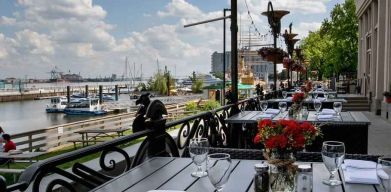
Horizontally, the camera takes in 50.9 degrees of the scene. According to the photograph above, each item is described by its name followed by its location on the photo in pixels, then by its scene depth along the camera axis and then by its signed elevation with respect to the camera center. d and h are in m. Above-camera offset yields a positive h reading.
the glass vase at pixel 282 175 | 1.87 -0.42
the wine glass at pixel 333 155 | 2.22 -0.40
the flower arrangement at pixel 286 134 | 1.92 -0.25
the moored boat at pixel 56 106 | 67.94 -3.77
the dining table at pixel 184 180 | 2.25 -0.58
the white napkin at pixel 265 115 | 6.10 -0.50
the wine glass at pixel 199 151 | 2.47 -0.41
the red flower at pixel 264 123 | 2.07 -0.21
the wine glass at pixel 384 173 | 1.84 -0.42
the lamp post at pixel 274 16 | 10.09 +1.66
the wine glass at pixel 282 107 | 6.79 -0.41
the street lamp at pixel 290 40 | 16.08 +1.65
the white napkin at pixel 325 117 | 5.75 -0.50
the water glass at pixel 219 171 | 2.01 -0.43
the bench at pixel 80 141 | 12.62 -1.86
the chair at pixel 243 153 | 3.27 -0.57
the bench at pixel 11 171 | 7.98 -1.72
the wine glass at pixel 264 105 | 6.87 -0.38
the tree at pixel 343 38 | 34.44 +3.71
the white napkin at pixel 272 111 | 6.67 -0.48
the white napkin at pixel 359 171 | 2.30 -0.53
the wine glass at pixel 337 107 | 6.28 -0.39
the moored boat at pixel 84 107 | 56.17 -3.54
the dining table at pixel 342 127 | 5.59 -0.67
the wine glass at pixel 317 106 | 6.37 -0.37
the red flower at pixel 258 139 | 2.13 -0.30
